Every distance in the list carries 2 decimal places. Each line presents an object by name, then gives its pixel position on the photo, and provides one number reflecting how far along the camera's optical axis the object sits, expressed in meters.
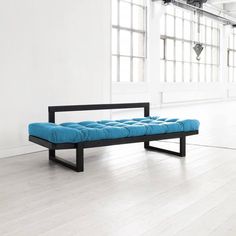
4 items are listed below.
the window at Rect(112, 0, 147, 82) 11.20
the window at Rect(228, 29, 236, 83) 17.98
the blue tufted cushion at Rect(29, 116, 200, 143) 3.48
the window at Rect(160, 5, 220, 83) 13.34
